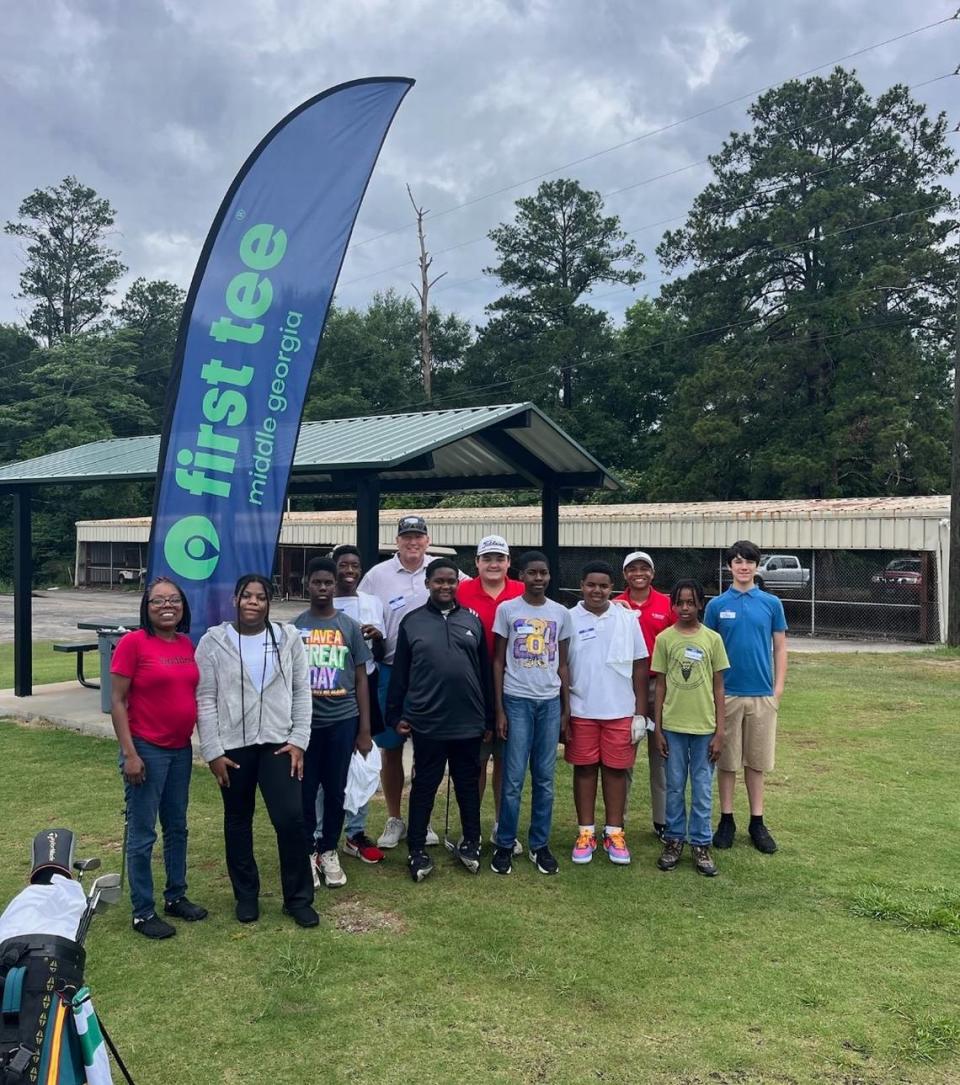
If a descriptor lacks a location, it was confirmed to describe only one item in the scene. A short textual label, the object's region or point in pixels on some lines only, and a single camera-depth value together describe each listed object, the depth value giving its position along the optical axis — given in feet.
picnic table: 28.81
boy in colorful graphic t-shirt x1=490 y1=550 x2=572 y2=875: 15.02
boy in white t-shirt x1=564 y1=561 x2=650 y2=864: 15.31
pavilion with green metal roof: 23.75
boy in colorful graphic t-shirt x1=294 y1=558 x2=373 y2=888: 14.29
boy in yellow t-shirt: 15.28
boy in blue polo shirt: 16.07
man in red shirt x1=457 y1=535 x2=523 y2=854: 16.06
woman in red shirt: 12.44
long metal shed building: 57.00
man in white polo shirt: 16.58
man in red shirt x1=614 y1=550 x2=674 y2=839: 16.87
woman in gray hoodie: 12.85
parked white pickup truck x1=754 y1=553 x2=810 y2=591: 67.67
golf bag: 6.16
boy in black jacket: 14.47
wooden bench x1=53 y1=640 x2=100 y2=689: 32.74
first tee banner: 18.25
